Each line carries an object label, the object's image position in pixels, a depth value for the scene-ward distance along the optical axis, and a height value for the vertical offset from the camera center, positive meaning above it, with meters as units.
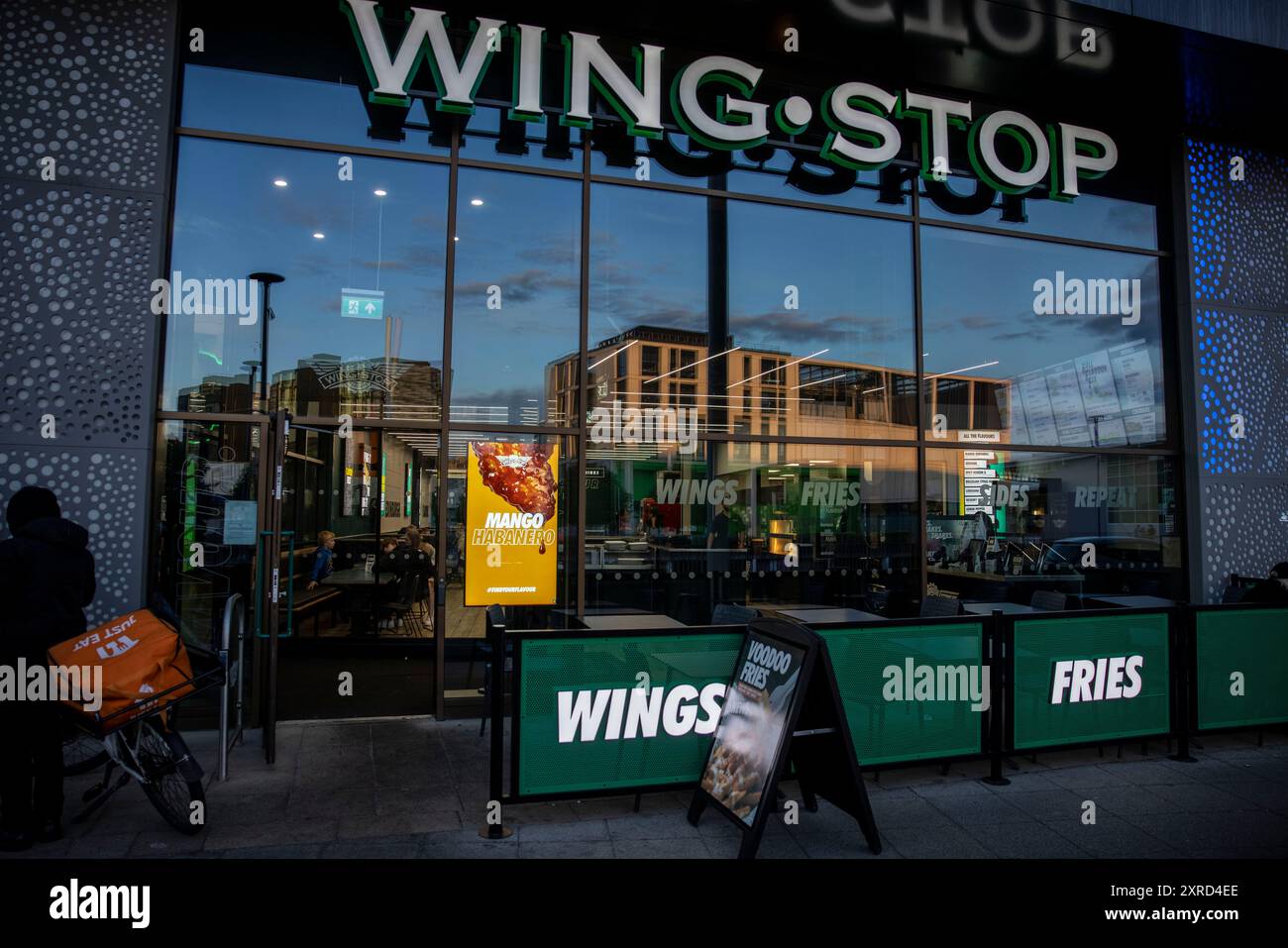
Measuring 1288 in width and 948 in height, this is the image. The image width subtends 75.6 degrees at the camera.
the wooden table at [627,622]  6.19 -0.84
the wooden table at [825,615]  6.27 -0.80
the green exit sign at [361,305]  7.47 +1.84
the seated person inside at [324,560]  7.43 -0.46
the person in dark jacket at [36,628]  4.41 -0.69
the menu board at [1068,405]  9.47 +1.29
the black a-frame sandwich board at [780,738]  4.36 -1.23
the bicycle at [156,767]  4.62 -1.48
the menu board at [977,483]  9.01 +0.37
